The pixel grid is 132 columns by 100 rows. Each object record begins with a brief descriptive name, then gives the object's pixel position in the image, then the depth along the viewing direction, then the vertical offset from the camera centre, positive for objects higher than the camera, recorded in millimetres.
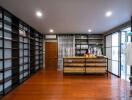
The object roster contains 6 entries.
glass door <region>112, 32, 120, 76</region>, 4629 -223
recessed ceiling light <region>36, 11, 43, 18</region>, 2853 +1267
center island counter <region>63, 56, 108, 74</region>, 4642 -823
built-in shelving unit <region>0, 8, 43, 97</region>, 2601 -55
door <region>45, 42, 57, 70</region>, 6449 -400
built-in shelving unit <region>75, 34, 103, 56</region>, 6409 +600
